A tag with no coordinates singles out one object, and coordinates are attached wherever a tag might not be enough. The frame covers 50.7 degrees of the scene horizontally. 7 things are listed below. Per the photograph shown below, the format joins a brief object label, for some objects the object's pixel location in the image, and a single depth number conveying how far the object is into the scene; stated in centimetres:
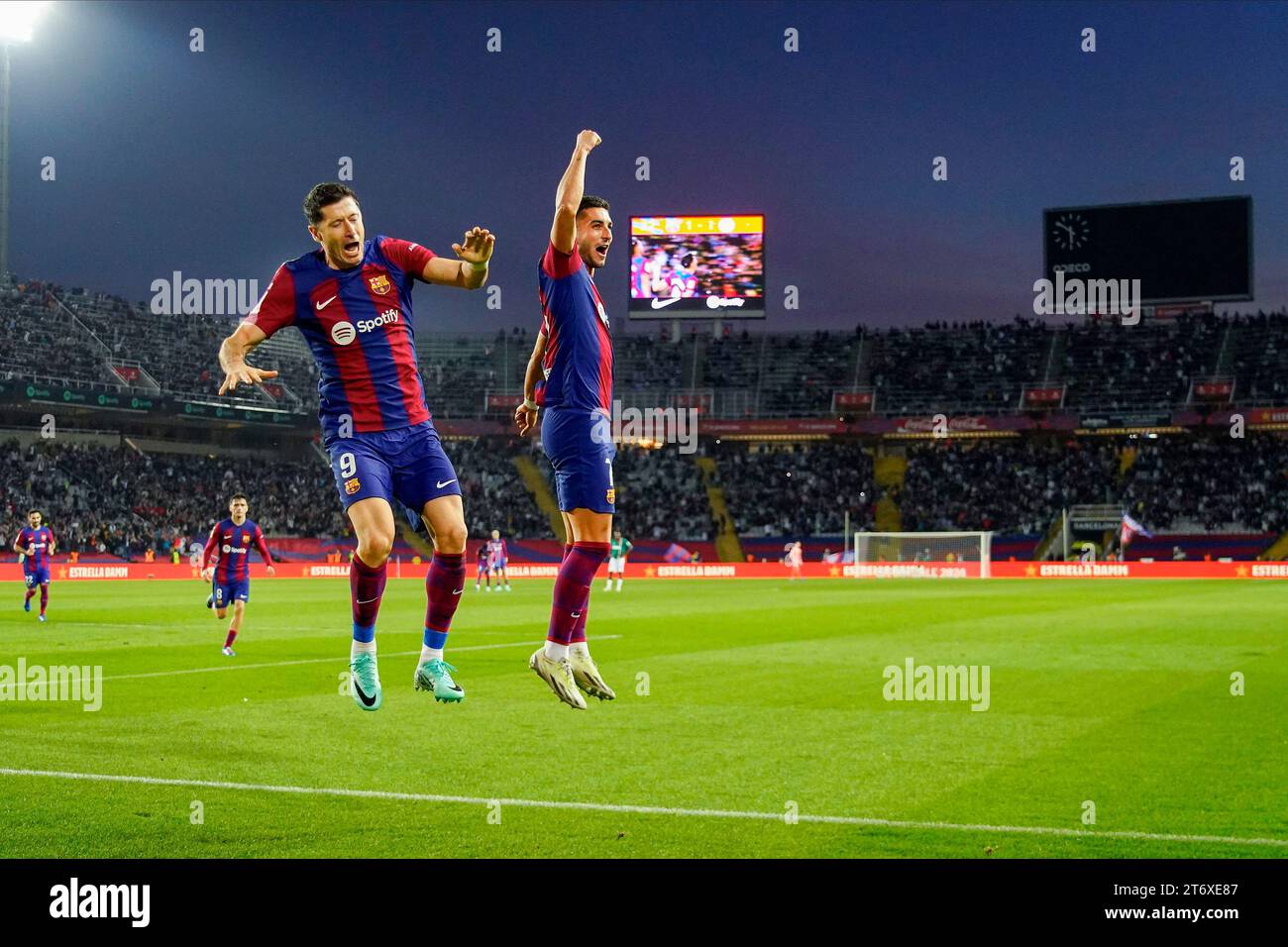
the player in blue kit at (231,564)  2317
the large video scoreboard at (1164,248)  7194
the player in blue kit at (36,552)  3291
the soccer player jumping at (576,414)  473
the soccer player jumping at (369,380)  467
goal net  6456
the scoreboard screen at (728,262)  6600
